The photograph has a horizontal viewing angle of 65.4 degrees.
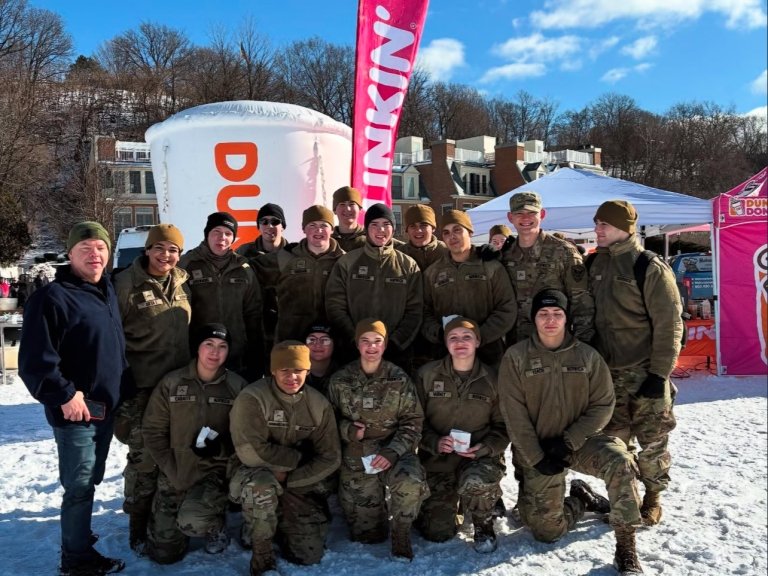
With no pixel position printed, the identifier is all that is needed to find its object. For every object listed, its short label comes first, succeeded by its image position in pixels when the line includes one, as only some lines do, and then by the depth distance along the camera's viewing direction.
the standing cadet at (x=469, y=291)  3.87
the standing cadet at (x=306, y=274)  4.12
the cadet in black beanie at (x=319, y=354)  3.76
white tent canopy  8.23
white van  12.62
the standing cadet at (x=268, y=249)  4.44
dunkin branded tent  7.85
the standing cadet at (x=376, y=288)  3.95
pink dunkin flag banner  5.55
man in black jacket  2.82
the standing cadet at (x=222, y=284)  3.86
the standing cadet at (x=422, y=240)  4.20
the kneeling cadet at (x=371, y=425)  3.44
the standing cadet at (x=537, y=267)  3.79
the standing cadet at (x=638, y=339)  3.53
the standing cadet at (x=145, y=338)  3.47
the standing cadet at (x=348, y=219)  4.36
